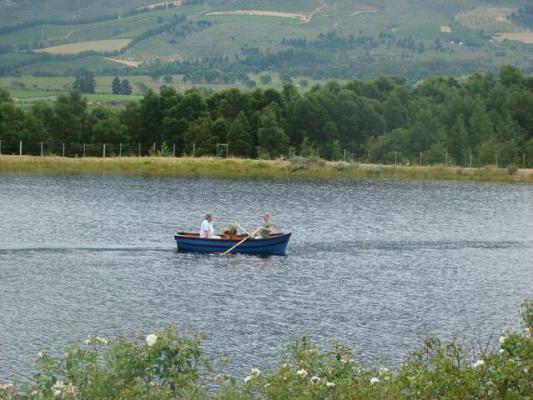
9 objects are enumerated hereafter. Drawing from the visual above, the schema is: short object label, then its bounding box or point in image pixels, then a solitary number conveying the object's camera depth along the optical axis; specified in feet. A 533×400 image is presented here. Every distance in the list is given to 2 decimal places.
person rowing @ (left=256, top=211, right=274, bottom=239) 199.19
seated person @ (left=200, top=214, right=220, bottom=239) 197.06
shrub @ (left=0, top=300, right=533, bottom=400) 73.10
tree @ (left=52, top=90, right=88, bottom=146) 388.57
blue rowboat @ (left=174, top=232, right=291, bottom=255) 195.62
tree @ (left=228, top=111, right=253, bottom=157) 392.47
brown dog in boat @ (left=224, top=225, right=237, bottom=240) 198.19
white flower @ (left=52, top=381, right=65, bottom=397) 70.23
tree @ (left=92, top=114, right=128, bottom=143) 389.19
